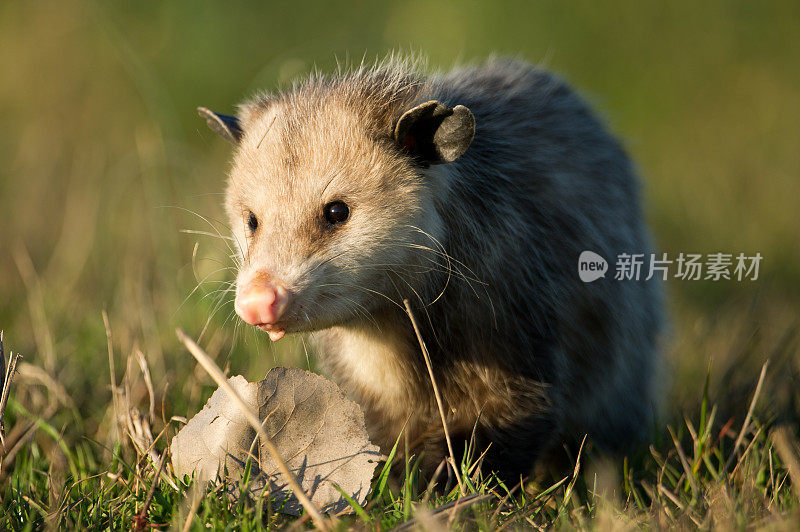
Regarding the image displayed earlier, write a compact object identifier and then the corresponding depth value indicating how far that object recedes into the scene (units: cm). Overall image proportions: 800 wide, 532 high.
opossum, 441
